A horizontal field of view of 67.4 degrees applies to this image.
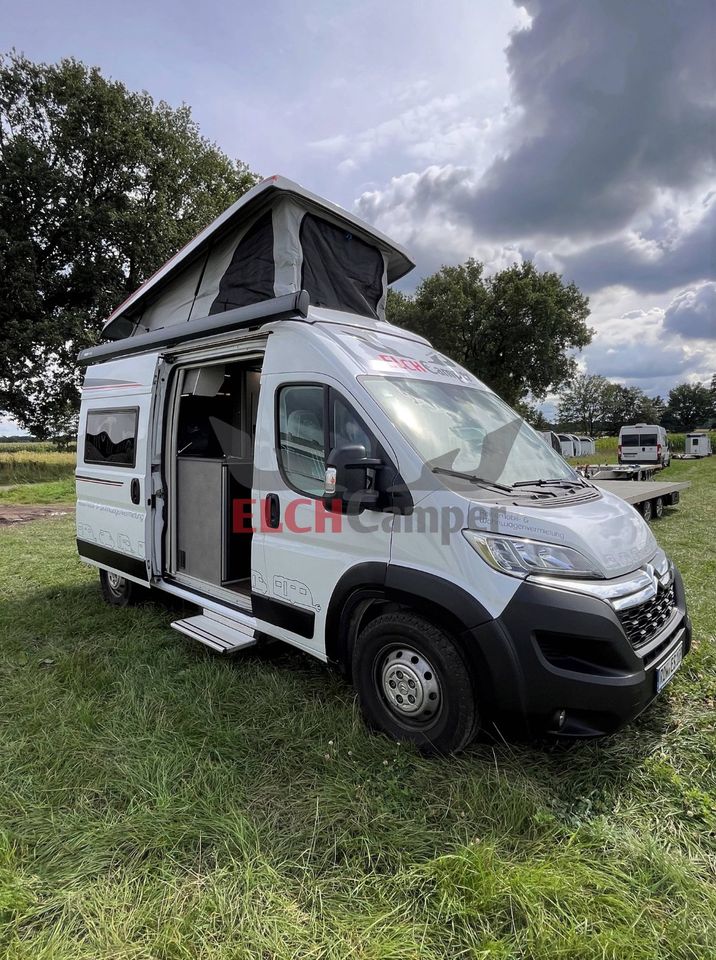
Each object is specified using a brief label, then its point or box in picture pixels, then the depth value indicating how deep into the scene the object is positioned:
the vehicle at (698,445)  37.94
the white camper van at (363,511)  2.50
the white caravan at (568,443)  27.08
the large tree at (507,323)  25.48
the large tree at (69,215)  12.08
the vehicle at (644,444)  23.08
